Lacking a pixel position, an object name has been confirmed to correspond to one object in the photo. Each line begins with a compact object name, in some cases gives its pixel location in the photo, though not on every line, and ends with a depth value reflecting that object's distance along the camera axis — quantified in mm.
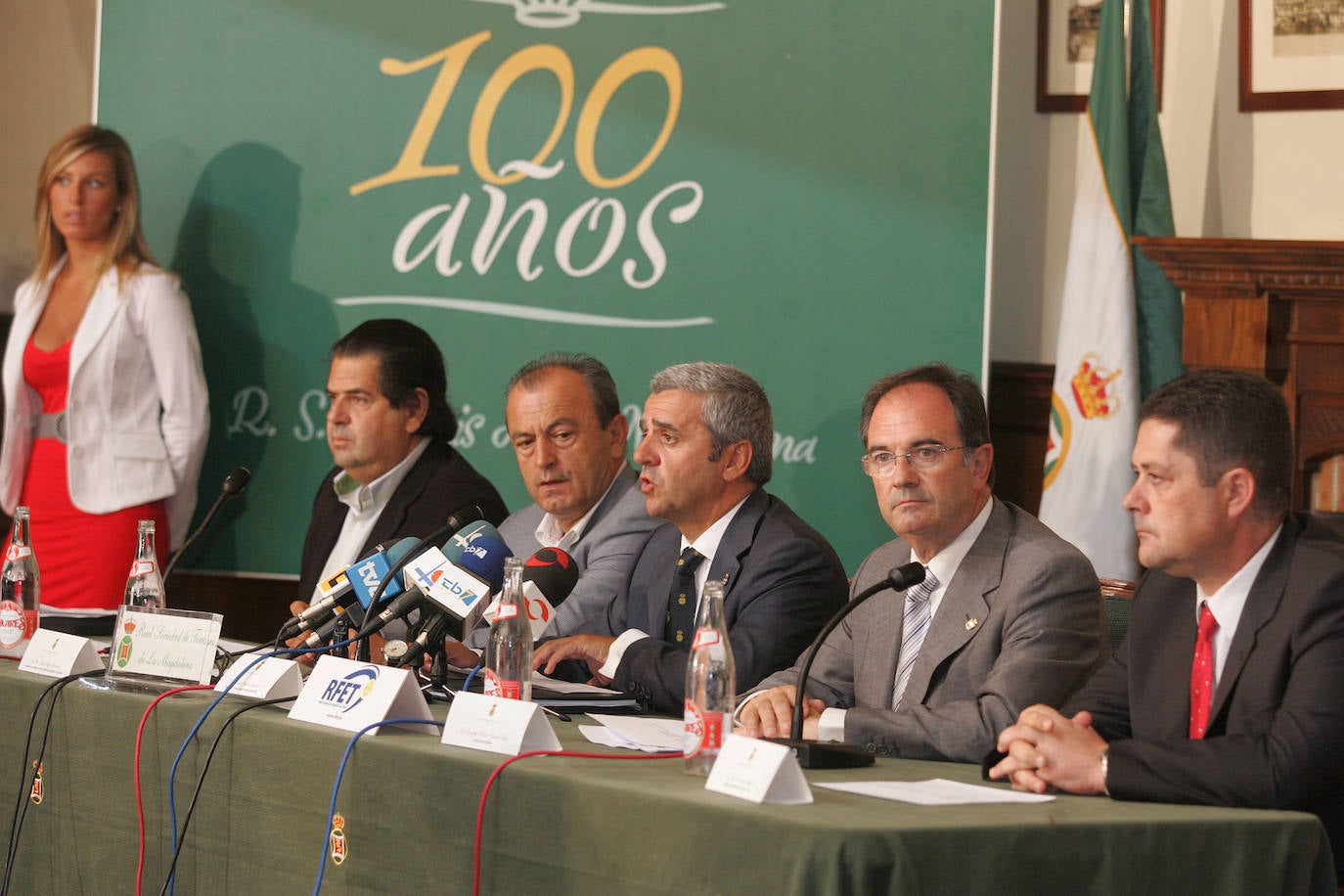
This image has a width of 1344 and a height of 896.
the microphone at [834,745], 4223
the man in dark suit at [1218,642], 3969
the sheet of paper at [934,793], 3805
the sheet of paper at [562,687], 5477
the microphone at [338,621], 5430
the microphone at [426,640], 5109
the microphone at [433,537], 5082
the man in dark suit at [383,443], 7750
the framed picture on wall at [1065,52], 8852
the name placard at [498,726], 4234
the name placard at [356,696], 4562
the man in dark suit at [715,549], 5926
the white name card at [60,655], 5570
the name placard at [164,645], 5293
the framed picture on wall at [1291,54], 8445
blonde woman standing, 9461
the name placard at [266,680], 5066
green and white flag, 8117
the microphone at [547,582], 5543
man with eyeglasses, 4770
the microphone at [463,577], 4969
